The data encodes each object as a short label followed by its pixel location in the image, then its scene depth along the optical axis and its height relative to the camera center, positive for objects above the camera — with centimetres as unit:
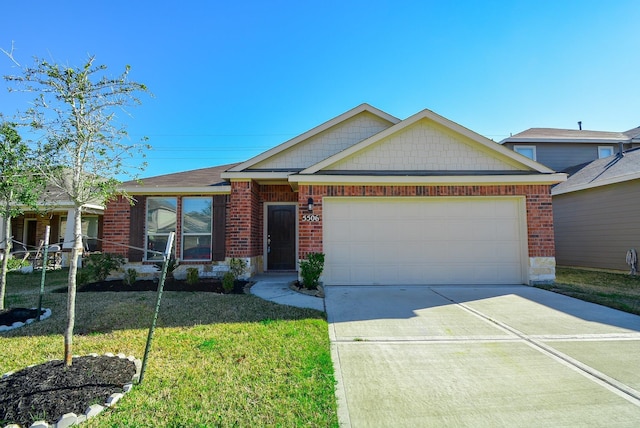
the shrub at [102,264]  816 -80
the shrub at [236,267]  860 -90
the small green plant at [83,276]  774 -104
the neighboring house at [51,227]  1420 +27
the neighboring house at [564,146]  1523 +429
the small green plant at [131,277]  807 -111
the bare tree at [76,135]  304 +97
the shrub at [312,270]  723 -81
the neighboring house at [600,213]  987 +75
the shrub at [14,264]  548 -53
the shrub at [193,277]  809 -110
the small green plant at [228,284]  736 -116
